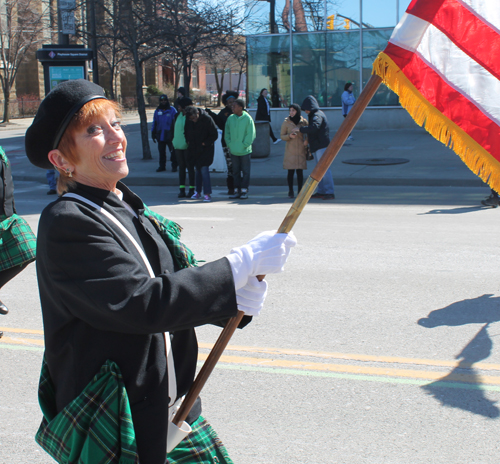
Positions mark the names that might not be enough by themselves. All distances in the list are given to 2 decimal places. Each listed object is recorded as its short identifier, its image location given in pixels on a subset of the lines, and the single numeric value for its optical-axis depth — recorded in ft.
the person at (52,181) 41.42
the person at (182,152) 39.19
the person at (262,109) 68.33
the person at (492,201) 32.63
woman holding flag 5.40
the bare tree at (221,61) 151.12
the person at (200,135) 36.76
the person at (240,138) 37.17
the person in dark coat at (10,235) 15.70
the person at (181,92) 43.62
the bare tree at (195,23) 58.13
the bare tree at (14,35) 112.47
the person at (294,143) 36.55
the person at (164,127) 50.49
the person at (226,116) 40.09
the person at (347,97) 64.69
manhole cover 50.62
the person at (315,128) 35.22
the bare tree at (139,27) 56.29
